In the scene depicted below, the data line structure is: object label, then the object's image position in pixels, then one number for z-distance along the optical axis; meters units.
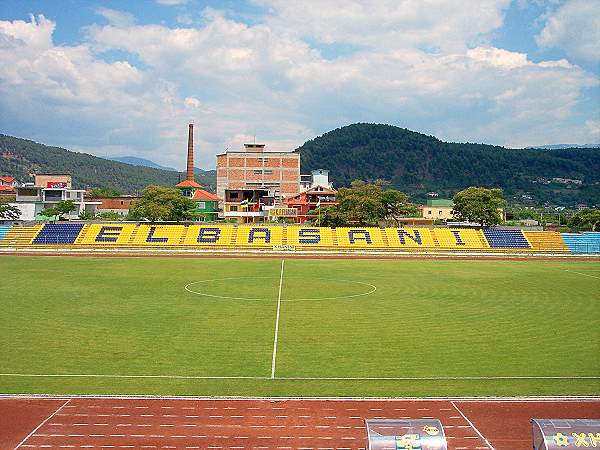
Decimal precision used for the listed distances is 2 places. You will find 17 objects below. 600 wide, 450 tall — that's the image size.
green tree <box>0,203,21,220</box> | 80.75
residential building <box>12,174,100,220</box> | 90.62
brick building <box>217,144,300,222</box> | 114.38
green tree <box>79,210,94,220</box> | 89.72
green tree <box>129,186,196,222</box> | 74.88
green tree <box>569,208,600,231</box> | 73.98
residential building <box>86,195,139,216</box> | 110.62
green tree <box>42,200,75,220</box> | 83.31
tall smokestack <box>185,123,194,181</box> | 121.53
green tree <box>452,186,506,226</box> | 73.94
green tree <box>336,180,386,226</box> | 75.06
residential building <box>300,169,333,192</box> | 120.97
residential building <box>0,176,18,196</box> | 107.44
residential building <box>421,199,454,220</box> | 98.88
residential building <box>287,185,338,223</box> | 90.38
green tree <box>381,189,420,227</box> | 77.69
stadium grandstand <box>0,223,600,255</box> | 60.66
